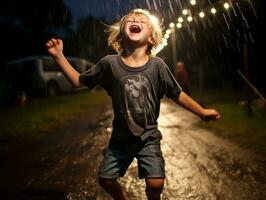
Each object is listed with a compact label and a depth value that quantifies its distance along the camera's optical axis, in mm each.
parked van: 11622
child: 1673
